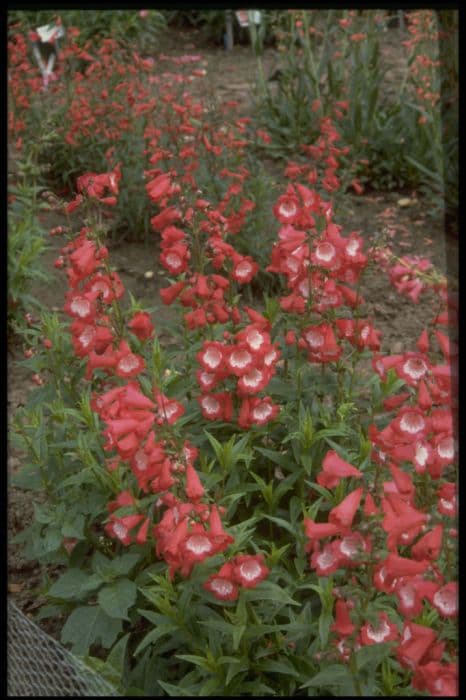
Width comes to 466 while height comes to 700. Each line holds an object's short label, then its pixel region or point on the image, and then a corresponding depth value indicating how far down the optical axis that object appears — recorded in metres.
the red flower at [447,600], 1.72
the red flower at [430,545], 1.86
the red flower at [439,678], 1.64
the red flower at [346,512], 1.80
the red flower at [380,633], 1.92
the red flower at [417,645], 1.70
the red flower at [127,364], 2.48
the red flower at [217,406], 2.60
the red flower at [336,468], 1.91
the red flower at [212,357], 2.47
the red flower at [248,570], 2.06
